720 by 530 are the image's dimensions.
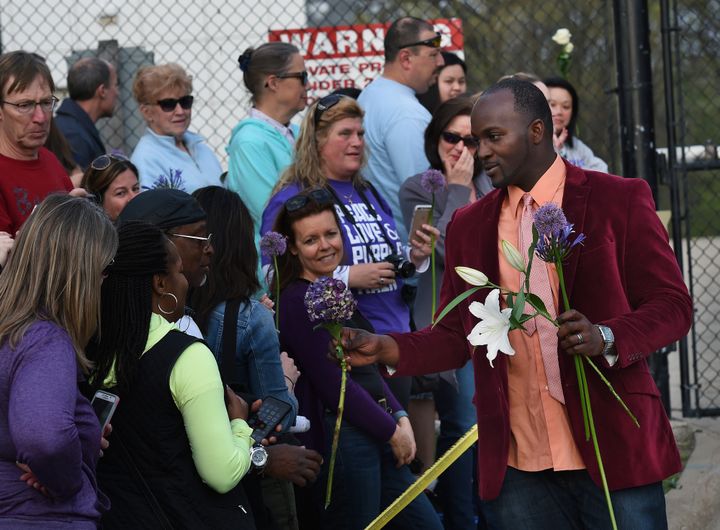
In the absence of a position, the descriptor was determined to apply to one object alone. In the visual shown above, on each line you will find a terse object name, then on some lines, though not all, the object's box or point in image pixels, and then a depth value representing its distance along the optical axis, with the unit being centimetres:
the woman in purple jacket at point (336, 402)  880
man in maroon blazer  669
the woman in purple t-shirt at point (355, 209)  1005
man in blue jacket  1345
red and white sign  1752
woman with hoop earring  634
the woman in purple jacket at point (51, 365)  567
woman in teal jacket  1166
